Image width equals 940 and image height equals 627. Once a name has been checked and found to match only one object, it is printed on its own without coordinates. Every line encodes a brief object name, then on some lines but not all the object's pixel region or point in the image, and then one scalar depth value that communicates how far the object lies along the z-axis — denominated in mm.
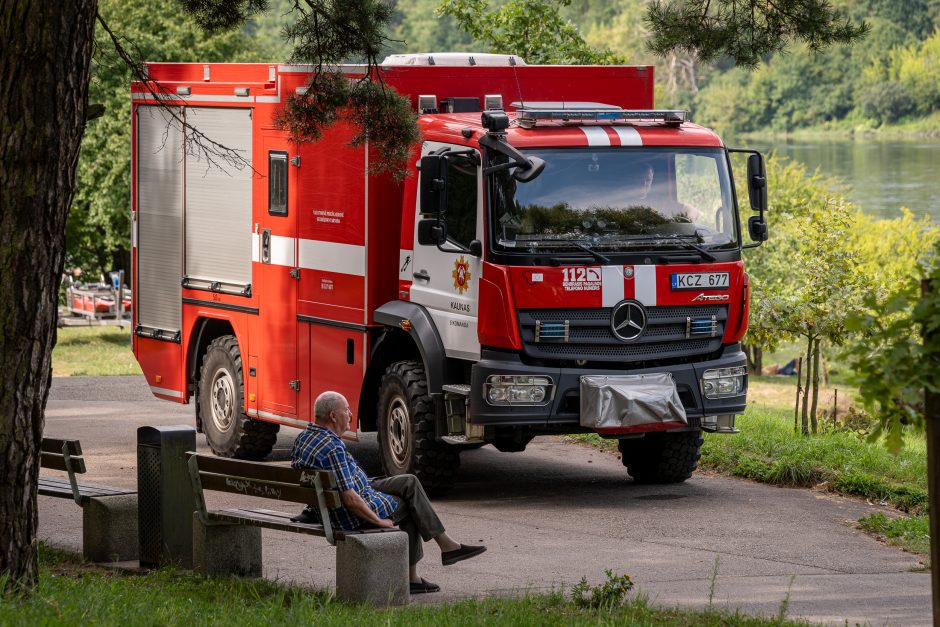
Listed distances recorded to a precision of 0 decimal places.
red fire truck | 21557
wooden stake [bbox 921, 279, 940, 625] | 10408
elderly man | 15532
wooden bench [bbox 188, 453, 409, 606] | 14889
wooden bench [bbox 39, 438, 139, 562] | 17773
